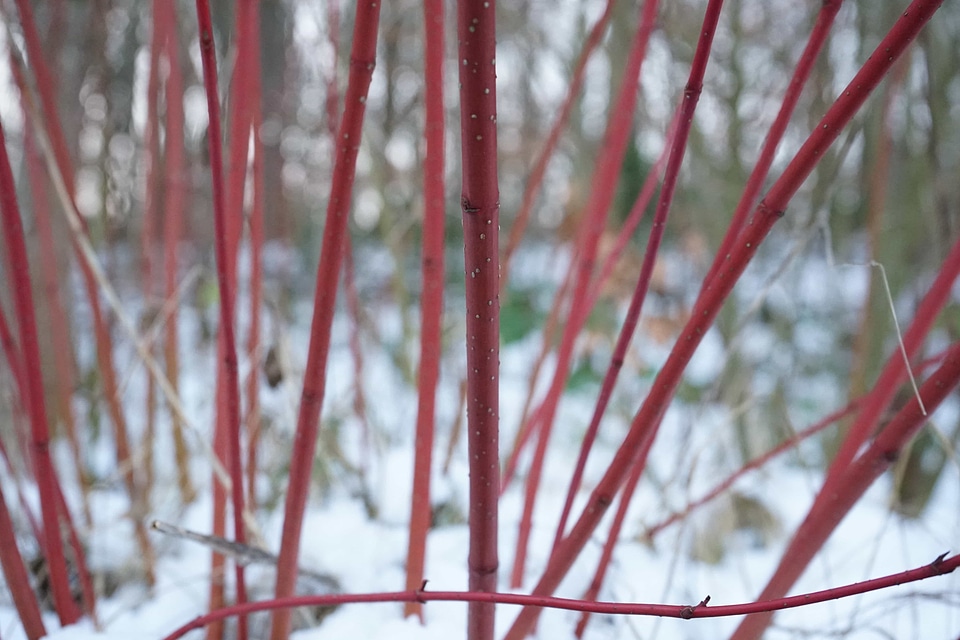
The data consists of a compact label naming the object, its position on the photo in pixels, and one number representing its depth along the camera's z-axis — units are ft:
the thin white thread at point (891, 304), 1.27
